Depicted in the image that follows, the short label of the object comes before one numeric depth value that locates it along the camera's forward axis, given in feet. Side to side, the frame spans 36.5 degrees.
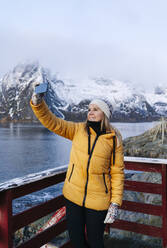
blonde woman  5.32
